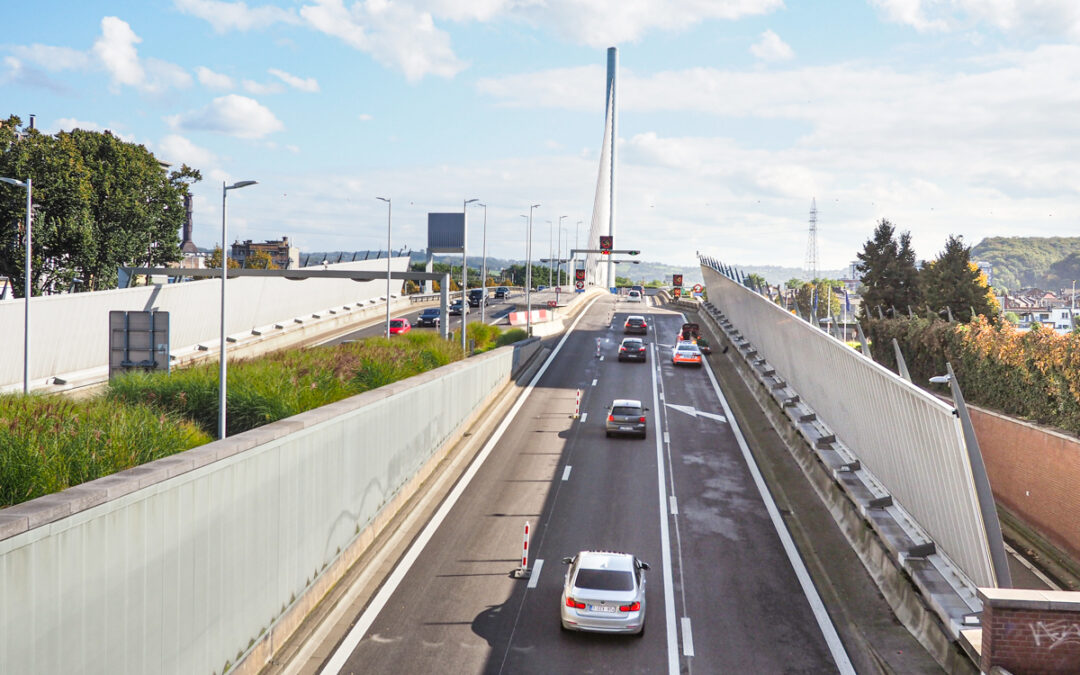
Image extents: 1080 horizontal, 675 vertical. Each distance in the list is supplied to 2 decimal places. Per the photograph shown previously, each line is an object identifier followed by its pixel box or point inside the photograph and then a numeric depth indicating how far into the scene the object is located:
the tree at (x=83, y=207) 54.41
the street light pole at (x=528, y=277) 59.38
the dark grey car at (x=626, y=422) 32.06
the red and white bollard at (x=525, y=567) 18.27
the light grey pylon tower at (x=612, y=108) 176.43
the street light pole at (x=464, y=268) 44.12
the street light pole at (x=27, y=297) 30.94
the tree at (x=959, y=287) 58.72
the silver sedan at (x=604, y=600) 15.15
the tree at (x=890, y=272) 71.69
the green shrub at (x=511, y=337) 52.06
